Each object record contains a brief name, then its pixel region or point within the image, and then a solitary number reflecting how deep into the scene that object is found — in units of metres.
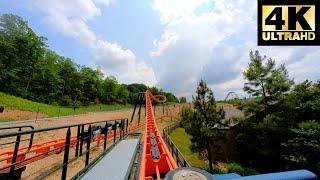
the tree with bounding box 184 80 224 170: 12.07
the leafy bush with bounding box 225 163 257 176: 12.20
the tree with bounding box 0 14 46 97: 23.76
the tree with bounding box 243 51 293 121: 14.78
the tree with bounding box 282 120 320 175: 9.83
